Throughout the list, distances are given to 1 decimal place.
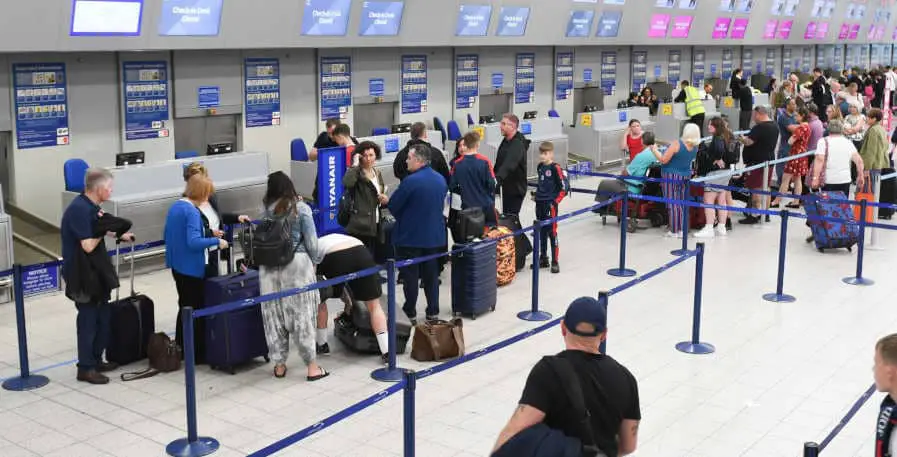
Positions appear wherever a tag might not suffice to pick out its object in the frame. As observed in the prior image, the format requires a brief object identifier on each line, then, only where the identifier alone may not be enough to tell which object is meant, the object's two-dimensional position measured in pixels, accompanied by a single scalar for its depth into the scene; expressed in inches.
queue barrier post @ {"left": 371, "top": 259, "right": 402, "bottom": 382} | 254.1
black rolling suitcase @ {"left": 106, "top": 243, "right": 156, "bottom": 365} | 269.0
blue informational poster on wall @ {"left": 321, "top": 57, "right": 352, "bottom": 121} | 542.6
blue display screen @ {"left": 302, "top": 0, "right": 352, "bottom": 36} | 469.4
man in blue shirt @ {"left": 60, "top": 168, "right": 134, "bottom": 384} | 248.7
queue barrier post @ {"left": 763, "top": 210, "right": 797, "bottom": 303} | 337.7
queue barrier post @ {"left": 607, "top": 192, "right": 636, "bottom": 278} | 370.0
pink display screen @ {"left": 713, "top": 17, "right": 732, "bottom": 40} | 882.8
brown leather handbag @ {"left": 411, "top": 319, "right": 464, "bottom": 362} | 274.7
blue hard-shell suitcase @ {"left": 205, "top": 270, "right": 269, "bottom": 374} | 260.2
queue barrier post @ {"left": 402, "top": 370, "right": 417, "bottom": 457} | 164.9
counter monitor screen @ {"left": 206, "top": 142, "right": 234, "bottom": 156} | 432.8
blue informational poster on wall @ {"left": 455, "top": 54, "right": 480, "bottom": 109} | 640.4
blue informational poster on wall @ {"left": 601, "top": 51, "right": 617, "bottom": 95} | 796.6
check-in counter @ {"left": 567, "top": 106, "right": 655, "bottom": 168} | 669.3
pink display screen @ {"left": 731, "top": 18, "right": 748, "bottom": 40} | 916.0
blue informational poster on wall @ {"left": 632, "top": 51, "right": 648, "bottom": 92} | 844.0
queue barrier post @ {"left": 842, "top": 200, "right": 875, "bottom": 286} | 365.1
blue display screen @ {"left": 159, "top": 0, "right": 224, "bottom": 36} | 404.5
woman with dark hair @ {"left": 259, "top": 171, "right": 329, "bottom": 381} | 252.9
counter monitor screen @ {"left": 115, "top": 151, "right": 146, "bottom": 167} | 391.5
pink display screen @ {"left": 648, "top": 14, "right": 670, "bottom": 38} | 778.2
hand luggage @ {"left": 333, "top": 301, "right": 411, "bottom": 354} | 279.0
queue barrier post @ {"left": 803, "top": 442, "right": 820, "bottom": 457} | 132.0
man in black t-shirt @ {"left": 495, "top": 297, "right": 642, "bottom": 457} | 129.2
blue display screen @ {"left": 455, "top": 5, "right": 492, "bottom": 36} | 569.0
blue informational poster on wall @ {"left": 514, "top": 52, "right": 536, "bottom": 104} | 695.7
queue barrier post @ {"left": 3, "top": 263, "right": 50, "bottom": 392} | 247.1
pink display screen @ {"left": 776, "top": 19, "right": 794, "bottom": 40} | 1021.8
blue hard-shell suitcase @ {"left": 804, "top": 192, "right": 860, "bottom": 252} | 422.9
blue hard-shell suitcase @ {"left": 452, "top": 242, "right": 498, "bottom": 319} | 315.0
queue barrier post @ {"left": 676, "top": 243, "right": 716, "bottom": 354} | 288.4
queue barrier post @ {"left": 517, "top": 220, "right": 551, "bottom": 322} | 317.1
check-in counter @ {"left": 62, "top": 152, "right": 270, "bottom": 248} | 374.0
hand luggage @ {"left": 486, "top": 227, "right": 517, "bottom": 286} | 355.3
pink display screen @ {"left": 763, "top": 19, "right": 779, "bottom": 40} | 991.7
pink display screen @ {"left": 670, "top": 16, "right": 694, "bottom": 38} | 811.4
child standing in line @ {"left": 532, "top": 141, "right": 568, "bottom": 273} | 379.9
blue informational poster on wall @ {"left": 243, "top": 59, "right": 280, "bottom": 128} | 502.0
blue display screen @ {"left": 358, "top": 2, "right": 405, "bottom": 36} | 503.8
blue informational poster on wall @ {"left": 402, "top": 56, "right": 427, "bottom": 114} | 596.3
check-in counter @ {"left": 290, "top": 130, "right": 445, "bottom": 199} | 484.4
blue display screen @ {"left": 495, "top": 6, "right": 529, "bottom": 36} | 599.5
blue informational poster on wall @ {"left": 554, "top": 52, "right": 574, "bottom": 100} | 738.2
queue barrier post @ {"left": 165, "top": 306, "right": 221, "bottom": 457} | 203.8
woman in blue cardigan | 257.3
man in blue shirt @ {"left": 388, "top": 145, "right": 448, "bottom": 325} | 296.2
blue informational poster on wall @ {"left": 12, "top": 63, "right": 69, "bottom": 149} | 399.9
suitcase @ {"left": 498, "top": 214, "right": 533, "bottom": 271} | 378.6
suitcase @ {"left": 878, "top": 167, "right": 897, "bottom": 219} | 494.9
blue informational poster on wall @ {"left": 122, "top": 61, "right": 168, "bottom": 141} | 442.3
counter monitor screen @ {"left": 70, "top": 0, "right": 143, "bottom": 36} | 369.7
